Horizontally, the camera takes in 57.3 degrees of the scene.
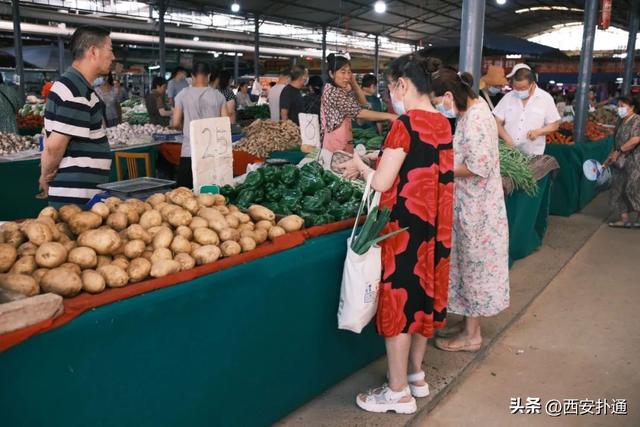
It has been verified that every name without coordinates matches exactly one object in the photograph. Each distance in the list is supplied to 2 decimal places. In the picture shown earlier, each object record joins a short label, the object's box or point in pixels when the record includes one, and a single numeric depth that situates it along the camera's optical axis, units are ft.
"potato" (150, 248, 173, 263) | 6.91
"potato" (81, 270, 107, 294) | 6.11
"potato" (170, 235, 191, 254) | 7.22
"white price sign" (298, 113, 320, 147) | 15.64
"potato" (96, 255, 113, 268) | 6.65
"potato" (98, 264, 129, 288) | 6.34
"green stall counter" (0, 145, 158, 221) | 18.07
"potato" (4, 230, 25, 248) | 6.76
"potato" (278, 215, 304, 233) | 8.67
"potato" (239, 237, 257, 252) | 7.75
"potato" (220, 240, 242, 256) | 7.52
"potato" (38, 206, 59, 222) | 7.36
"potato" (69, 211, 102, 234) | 7.18
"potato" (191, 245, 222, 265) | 7.20
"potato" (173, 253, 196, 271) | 6.95
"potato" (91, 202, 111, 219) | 7.48
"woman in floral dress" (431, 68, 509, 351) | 9.65
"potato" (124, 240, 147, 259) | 6.91
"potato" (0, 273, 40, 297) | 5.75
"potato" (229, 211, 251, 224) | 8.48
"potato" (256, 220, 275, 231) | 8.52
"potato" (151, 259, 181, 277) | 6.66
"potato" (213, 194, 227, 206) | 8.82
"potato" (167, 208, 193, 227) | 7.76
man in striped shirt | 9.34
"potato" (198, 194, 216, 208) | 8.60
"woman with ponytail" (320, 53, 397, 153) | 13.94
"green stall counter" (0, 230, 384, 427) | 5.46
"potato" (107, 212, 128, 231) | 7.39
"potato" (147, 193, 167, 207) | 8.31
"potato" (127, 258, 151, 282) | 6.54
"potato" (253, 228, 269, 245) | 8.13
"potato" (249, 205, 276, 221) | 8.79
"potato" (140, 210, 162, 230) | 7.64
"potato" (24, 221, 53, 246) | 6.57
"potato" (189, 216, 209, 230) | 7.77
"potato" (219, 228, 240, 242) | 7.73
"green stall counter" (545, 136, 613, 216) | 23.12
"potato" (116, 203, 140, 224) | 7.63
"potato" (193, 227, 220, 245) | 7.53
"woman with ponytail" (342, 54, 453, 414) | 7.89
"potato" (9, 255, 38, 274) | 6.15
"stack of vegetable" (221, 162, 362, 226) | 9.48
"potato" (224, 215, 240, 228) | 8.18
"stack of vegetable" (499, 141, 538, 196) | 14.53
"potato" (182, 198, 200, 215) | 8.23
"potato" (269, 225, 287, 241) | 8.32
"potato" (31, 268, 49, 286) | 6.09
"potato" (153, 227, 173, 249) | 7.19
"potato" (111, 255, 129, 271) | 6.62
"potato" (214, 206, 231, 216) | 8.54
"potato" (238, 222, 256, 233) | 8.21
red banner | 34.50
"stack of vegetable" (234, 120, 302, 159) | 19.85
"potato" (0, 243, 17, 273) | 6.21
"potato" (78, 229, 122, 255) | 6.73
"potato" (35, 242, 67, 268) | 6.24
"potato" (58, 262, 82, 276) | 6.17
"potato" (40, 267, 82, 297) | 5.91
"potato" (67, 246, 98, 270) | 6.45
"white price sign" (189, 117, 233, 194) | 9.74
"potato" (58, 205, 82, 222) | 7.29
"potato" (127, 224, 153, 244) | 7.14
